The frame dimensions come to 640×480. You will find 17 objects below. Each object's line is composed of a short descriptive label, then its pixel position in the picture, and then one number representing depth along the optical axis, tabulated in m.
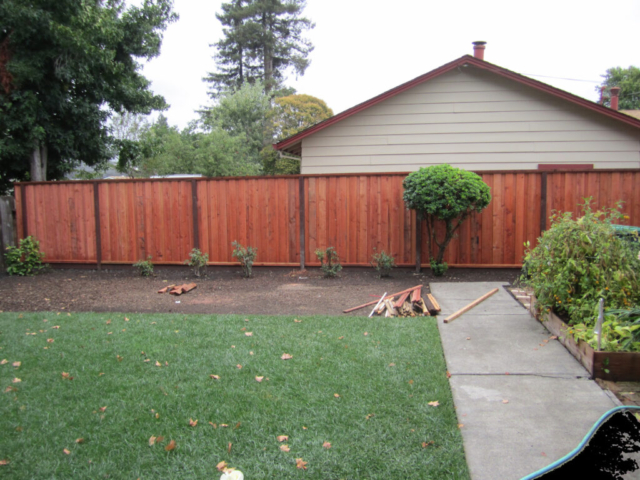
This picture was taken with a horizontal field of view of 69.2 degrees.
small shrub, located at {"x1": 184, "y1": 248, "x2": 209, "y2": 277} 8.75
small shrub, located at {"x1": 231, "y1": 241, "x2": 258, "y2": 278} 8.66
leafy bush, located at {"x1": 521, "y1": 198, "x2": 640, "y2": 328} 4.24
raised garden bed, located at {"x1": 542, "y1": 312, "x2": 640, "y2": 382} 3.51
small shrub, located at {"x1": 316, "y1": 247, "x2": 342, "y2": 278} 8.44
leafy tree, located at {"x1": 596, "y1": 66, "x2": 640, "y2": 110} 37.00
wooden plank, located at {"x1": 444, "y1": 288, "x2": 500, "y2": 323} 5.43
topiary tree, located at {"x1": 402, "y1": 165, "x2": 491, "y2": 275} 7.45
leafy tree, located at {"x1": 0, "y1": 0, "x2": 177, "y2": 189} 10.48
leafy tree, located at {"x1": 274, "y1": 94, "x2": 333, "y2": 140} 28.44
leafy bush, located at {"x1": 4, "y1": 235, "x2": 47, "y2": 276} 9.60
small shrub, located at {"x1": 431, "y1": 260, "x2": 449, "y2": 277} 8.12
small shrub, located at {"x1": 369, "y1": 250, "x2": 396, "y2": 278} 8.19
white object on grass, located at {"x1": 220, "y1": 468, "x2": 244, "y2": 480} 2.16
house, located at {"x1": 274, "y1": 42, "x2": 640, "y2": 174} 9.49
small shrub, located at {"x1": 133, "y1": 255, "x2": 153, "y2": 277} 9.05
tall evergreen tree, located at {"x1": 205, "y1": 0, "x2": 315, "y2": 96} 31.87
